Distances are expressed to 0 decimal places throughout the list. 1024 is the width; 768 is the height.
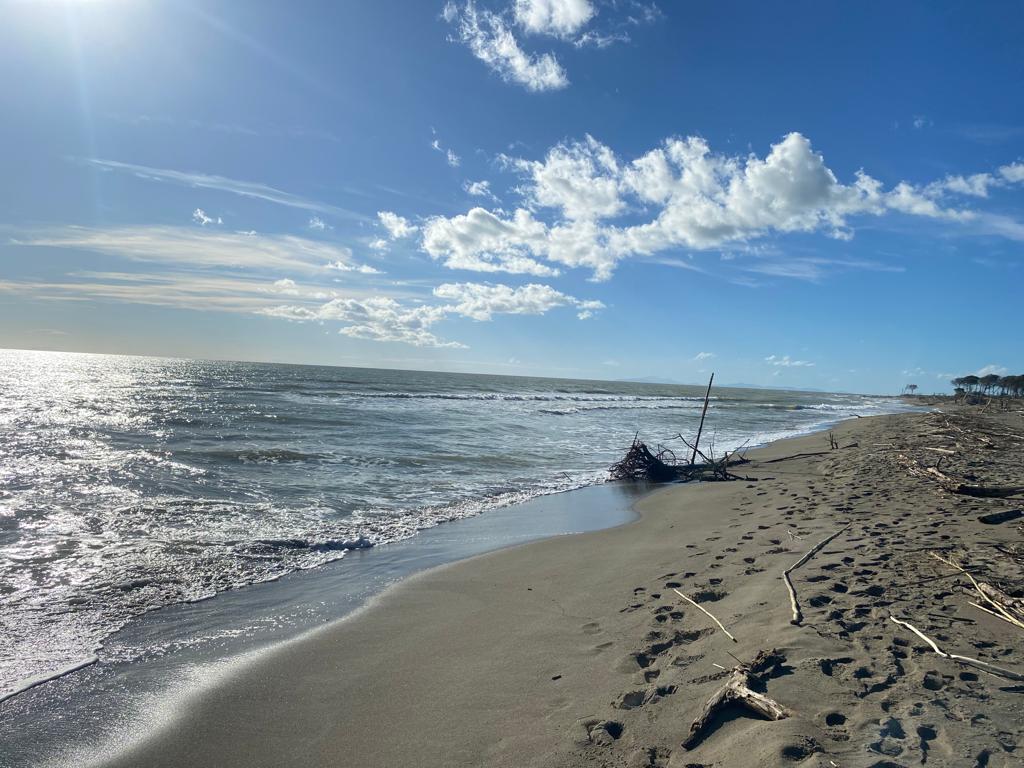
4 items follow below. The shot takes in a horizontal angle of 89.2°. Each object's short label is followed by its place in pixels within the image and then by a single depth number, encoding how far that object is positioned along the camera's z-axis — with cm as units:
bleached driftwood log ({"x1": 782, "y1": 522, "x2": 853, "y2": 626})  438
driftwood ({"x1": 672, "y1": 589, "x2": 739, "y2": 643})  430
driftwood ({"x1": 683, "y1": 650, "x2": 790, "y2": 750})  306
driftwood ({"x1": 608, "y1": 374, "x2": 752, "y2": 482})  1570
